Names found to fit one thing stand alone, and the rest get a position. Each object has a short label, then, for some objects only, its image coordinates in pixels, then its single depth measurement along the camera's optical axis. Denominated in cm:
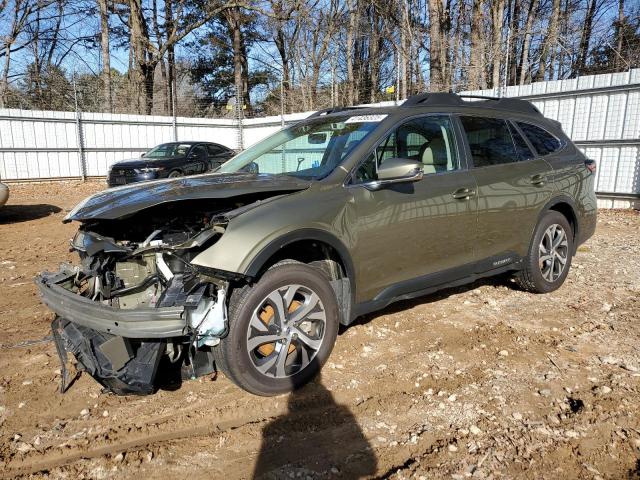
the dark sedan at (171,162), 1253
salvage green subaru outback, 267
